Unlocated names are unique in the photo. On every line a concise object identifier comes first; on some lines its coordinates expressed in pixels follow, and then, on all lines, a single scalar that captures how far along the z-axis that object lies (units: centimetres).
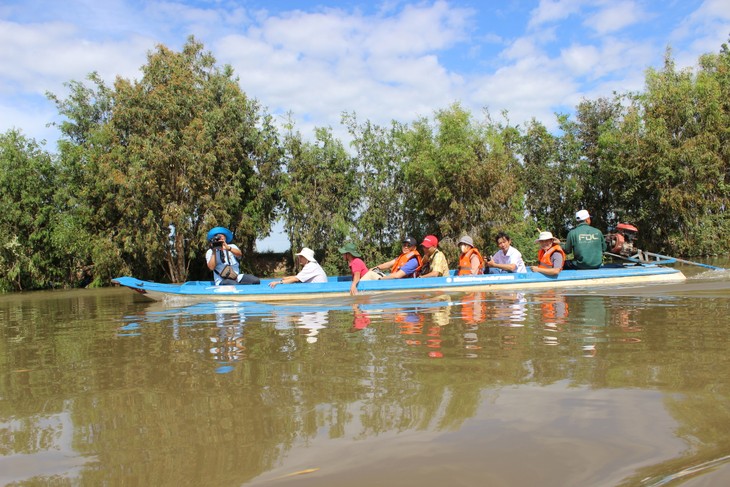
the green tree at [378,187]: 2341
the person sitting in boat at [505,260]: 1040
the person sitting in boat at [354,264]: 943
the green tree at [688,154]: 2227
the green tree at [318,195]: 2275
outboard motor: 1177
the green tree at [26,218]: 2083
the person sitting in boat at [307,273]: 991
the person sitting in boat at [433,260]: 1017
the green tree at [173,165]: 1989
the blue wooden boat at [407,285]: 952
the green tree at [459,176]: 2186
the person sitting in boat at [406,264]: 1012
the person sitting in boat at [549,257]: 1004
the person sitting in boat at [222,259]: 1000
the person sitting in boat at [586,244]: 1060
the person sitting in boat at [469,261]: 1038
